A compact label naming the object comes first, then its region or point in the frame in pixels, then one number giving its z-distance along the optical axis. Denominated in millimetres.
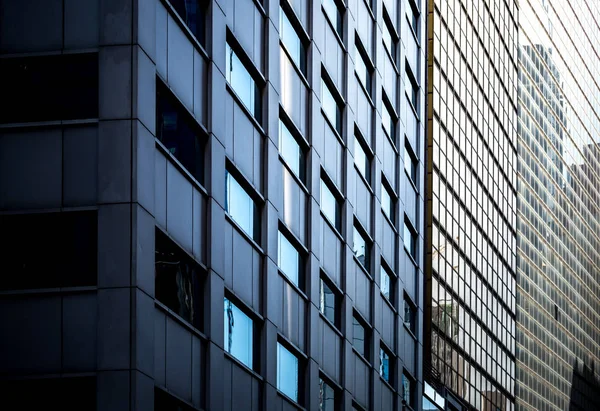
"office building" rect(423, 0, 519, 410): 75188
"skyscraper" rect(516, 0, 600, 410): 107625
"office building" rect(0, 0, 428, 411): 24859
